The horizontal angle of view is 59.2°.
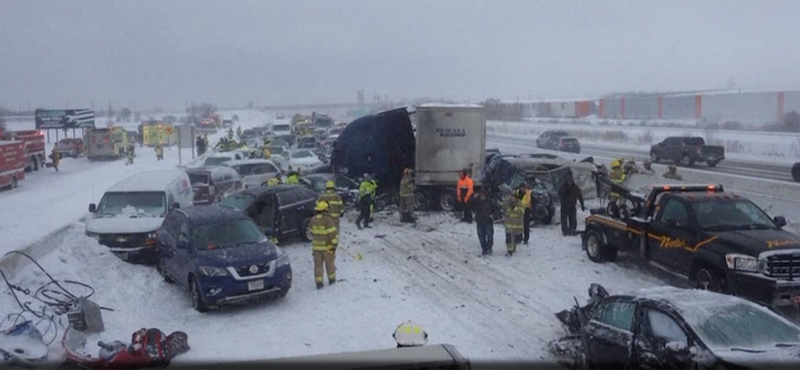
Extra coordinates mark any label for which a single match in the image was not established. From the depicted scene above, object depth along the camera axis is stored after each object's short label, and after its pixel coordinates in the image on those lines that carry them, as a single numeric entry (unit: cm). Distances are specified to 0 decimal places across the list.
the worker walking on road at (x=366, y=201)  1819
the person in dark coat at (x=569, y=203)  1638
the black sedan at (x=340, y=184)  2176
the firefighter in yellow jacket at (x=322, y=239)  1195
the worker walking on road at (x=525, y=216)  1552
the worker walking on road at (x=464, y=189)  1895
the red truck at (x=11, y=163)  3091
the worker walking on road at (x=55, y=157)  4069
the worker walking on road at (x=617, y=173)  1870
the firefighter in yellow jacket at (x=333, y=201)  1511
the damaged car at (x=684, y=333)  617
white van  1421
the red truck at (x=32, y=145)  3918
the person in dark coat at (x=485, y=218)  1433
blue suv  1066
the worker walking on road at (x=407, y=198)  1897
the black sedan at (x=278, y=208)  1588
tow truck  962
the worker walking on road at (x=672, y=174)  2438
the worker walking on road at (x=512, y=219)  1427
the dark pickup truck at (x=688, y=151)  3500
